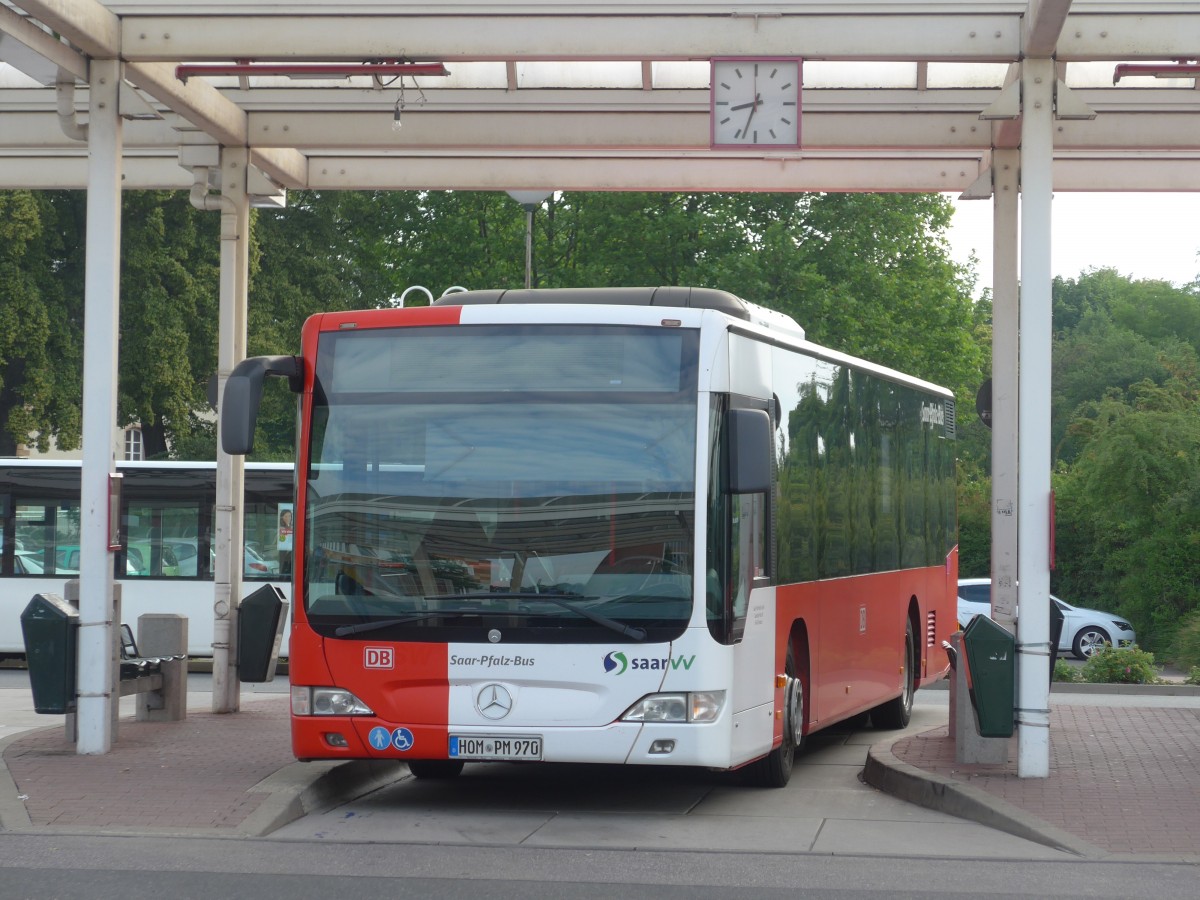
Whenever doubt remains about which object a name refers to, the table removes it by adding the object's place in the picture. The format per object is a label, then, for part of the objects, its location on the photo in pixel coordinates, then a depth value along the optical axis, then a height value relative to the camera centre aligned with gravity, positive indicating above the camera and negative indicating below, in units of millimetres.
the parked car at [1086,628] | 31016 -2449
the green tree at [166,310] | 39469 +3668
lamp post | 22005 +3583
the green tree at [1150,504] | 31828 -323
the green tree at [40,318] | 38094 +3363
